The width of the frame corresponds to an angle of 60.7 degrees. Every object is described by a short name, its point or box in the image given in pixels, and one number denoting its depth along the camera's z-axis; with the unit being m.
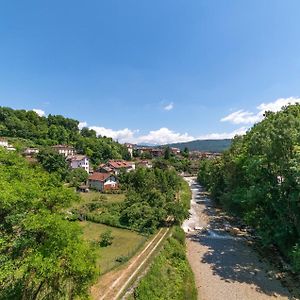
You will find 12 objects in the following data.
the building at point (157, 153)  134.12
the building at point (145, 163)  86.65
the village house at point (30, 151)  70.63
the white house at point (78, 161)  71.88
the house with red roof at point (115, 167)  66.12
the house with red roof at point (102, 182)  56.09
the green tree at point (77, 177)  56.25
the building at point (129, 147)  126.19
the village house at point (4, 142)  75.62
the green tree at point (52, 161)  55.53
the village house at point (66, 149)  85.19
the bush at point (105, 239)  25.75
